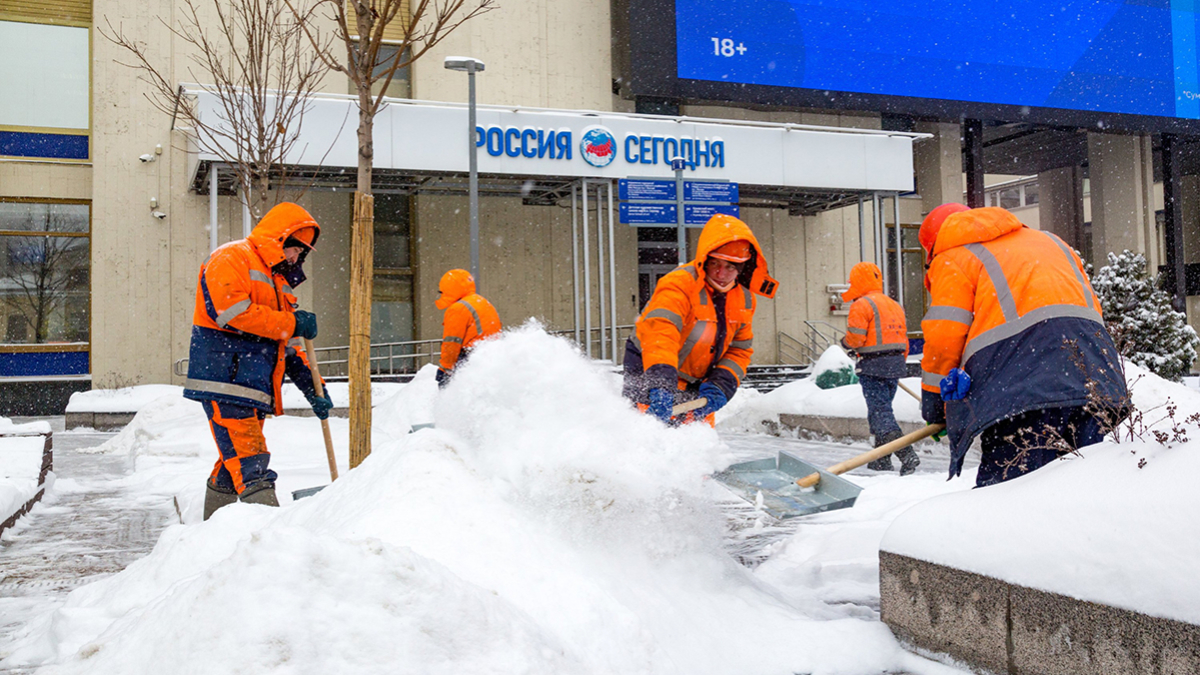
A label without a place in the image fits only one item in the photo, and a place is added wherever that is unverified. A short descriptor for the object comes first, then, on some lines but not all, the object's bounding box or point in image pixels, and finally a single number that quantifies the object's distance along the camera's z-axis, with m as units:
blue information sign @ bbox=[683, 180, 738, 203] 16.05
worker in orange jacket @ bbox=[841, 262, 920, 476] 7.21
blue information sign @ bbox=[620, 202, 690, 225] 15.62
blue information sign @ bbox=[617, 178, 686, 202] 15.62
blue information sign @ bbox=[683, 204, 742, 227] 16.02
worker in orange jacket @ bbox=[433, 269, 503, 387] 7.10
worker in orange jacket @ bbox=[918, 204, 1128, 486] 3.01
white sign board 14.17
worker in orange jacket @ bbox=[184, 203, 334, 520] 4.29
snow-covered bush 14.98
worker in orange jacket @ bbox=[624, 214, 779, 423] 4.11
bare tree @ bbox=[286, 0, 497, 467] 4.55
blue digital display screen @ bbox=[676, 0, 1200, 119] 18.58
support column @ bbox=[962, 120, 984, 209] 21.25
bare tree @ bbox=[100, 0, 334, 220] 7.70
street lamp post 11.73
